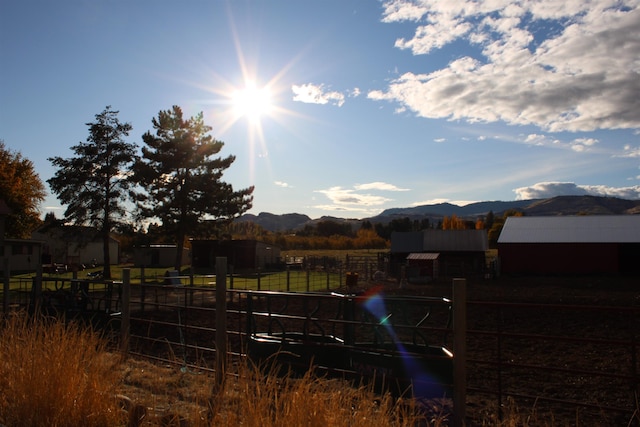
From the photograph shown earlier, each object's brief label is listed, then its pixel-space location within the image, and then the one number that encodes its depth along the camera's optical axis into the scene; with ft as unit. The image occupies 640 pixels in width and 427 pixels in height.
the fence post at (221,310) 20.38
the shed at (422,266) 113.09
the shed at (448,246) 137.59
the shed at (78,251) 149.48
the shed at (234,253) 164.04
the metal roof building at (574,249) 121.80
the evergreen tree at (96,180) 135.95
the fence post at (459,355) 15.57
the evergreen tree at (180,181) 128.67
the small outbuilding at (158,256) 193.85
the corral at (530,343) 23.24
